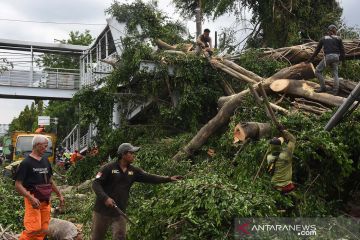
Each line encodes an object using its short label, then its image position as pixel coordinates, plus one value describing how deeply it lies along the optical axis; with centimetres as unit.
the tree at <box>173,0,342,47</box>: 1502
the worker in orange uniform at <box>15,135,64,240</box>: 547
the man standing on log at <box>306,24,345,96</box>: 863
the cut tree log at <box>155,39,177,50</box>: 1341
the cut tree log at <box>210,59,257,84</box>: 1050
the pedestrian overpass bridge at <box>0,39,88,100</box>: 2080
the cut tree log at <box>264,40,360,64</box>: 1059
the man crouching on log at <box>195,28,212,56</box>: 1185
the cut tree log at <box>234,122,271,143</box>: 762
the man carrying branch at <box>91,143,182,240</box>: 554
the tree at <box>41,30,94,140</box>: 3272
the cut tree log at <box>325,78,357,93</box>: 880
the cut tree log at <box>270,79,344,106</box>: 848
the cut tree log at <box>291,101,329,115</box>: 807
